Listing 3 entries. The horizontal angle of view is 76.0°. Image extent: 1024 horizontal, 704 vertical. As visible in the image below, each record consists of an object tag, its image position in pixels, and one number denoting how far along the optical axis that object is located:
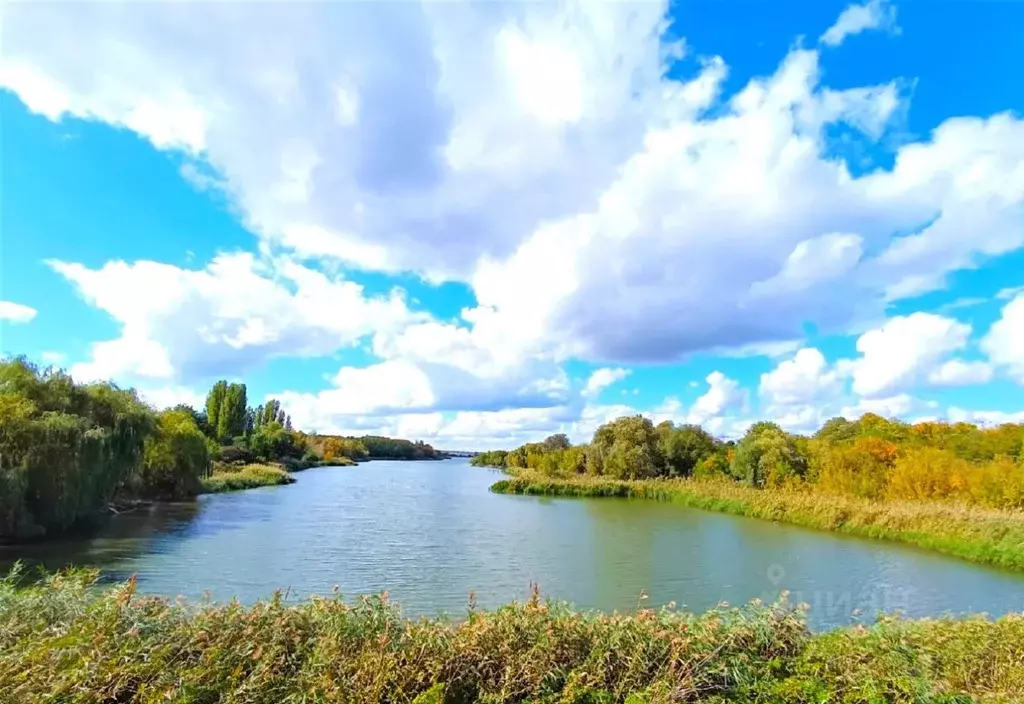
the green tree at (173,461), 33.75
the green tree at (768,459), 39.47
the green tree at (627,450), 51.06
